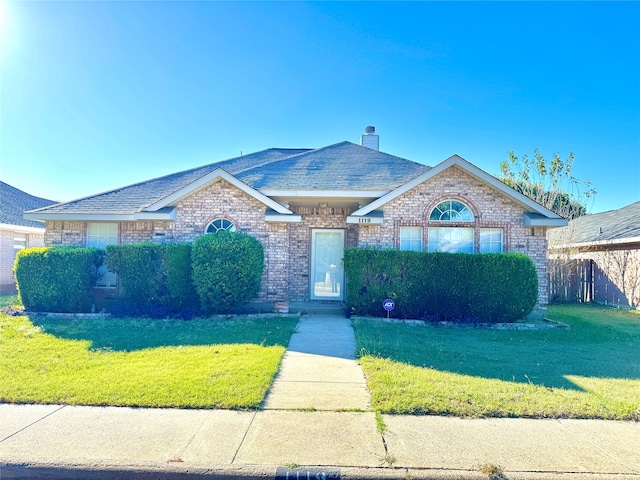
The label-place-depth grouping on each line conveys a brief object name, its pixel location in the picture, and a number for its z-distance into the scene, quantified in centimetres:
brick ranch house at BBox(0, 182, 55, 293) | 1566
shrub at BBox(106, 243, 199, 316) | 1024
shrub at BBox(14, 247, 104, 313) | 1034
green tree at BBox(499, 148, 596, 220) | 1870
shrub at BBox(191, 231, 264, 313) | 988
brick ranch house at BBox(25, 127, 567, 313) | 1109
